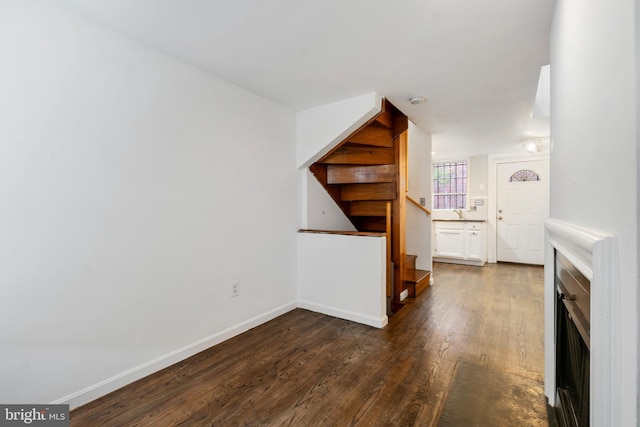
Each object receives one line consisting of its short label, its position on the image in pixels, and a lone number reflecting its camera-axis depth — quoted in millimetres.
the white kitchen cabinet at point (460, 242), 5542
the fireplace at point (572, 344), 953
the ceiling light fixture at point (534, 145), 4518
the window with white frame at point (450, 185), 6227
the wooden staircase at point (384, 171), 3209
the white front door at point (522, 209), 5453
